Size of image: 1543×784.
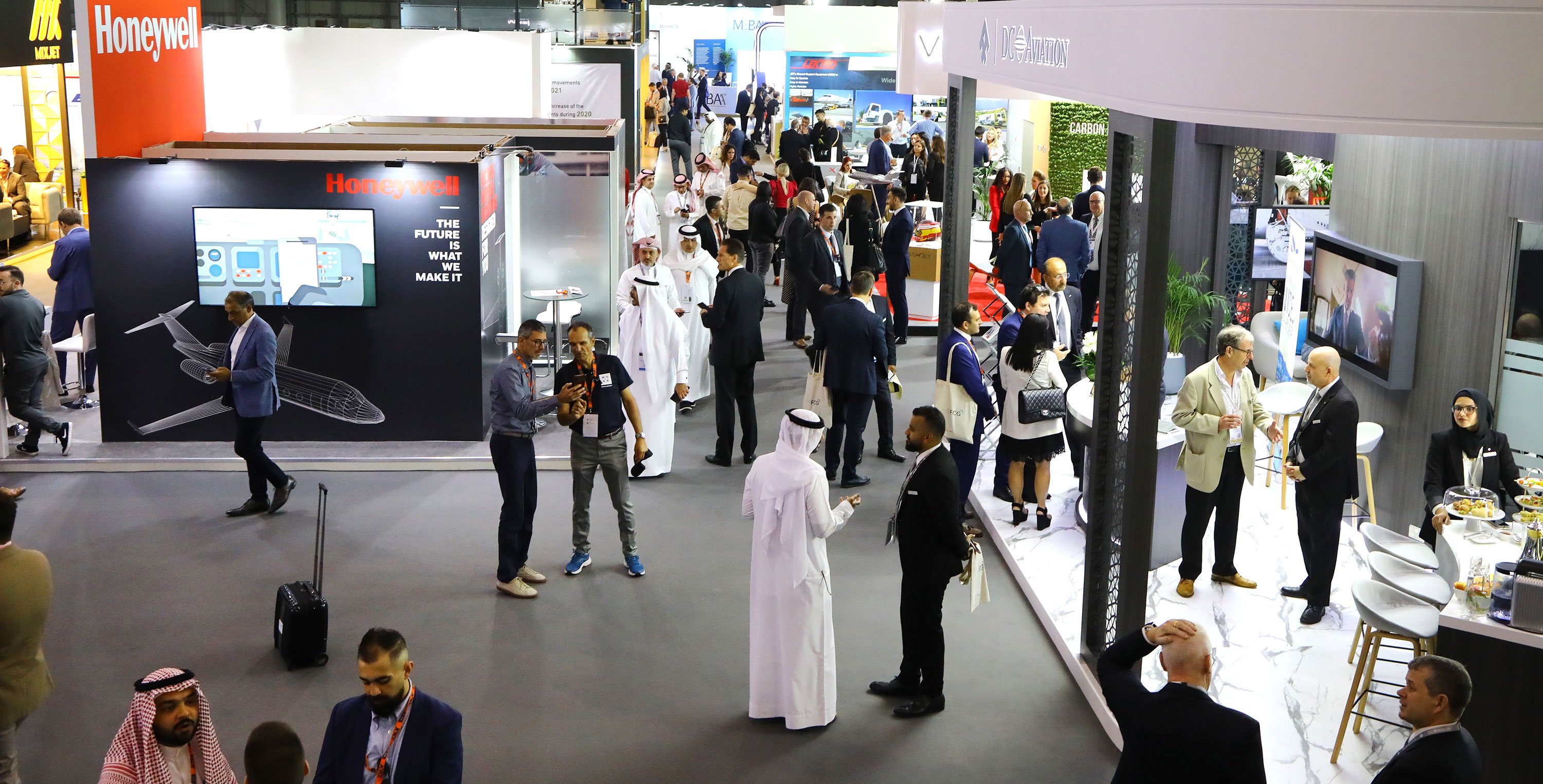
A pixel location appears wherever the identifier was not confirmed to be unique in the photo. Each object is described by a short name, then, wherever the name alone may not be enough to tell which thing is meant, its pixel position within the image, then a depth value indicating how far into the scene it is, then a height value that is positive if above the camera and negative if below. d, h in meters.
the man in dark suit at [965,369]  7.57 -1.02
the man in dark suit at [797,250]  11.81 -0.58
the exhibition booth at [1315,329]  3.47 -0.69
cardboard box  13.17 -0.73
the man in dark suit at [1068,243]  11.51 -0.45
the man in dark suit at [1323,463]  6.20 -1.25
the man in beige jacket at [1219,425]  6.58 -1.13
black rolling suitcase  5.99 -1.98
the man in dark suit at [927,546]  5.39 -1.44
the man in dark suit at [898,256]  12.52 -0.64
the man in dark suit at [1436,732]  3.54 -1.41
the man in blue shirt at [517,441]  6.64 -1.29
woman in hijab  6.16 -1.18
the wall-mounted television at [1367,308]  7.40 -0.66
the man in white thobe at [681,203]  14.20 -0.20
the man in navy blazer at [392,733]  3.52 -1.44
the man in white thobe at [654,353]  8.39 -1.06
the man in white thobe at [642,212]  12.55 -0.28
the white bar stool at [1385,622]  5.21 -1.64
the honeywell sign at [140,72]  8.66 +0.69
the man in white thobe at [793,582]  5.25 -1.57
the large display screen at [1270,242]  10.45 -0.38
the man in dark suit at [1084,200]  13.21 -0.10
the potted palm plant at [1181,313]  9.12 -0.85
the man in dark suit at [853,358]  8.28 -1.06
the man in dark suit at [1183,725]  3.41 -1.36
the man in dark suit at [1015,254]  11.88 -0.58
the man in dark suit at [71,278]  9.69 -0.75
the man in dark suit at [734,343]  8.89 -1.05
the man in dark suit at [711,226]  12.92 -0.41
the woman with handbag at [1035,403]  7.66 -1.21
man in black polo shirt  6.77 -1.19
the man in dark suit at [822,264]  11.20 -0.65
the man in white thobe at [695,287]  10.08 -0.80
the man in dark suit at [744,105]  28.73 +1.67
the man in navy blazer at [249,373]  7.75 -1.12
